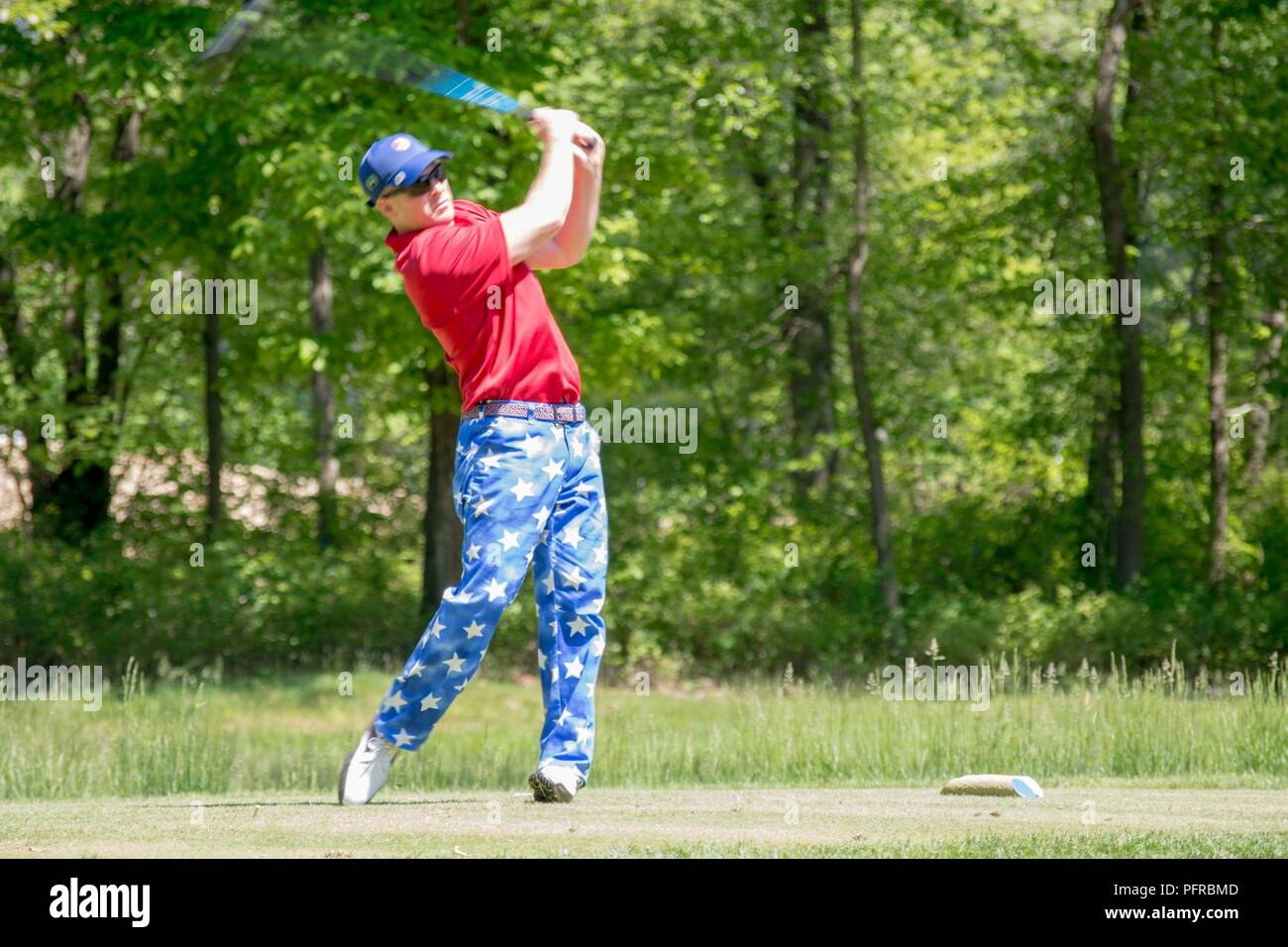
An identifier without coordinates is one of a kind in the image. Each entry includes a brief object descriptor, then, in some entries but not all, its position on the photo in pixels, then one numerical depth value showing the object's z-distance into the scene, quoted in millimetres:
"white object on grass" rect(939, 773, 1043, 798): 6141
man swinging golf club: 5445
